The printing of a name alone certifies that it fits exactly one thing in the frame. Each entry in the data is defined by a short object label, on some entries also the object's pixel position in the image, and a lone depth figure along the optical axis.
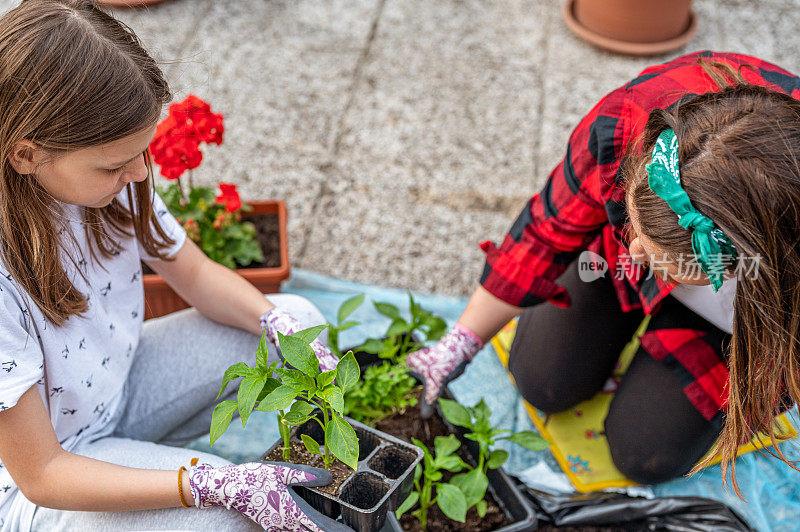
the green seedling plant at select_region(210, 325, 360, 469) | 0.92
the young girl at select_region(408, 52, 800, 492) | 0.87
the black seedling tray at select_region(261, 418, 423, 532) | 1.02
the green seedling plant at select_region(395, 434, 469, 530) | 1.14
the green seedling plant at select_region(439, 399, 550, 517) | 1.22
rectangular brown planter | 1.54
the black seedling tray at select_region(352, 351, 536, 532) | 1.22
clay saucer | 2.68
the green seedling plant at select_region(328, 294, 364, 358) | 1.36
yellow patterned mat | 1.51
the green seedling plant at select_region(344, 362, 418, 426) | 1.33
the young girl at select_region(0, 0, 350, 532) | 0.87
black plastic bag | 1.36
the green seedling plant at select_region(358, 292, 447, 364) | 1.39
